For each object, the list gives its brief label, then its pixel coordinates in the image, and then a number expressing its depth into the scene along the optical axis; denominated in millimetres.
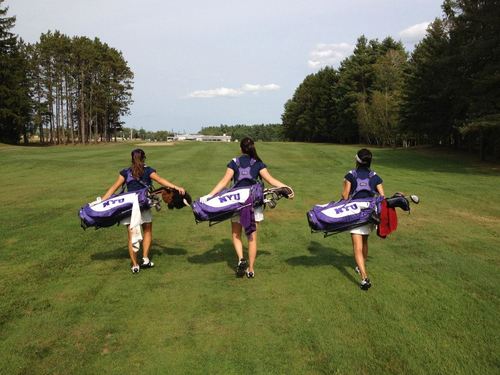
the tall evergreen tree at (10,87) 53719
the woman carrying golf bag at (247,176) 6734
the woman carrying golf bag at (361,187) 6461
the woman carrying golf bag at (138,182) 7027
